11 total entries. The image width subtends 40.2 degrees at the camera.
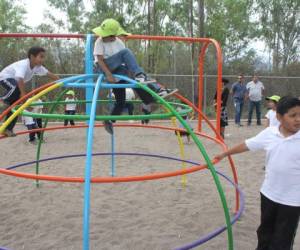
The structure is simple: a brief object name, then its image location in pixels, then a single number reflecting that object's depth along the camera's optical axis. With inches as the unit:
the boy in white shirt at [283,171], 101.3
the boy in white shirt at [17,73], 163.6
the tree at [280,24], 840.3
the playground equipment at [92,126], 95.8
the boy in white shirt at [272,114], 214.2
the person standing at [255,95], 456.4
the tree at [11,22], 486.6
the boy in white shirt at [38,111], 286.8
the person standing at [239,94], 453.4
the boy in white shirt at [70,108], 407.5
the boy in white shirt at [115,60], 136.6
